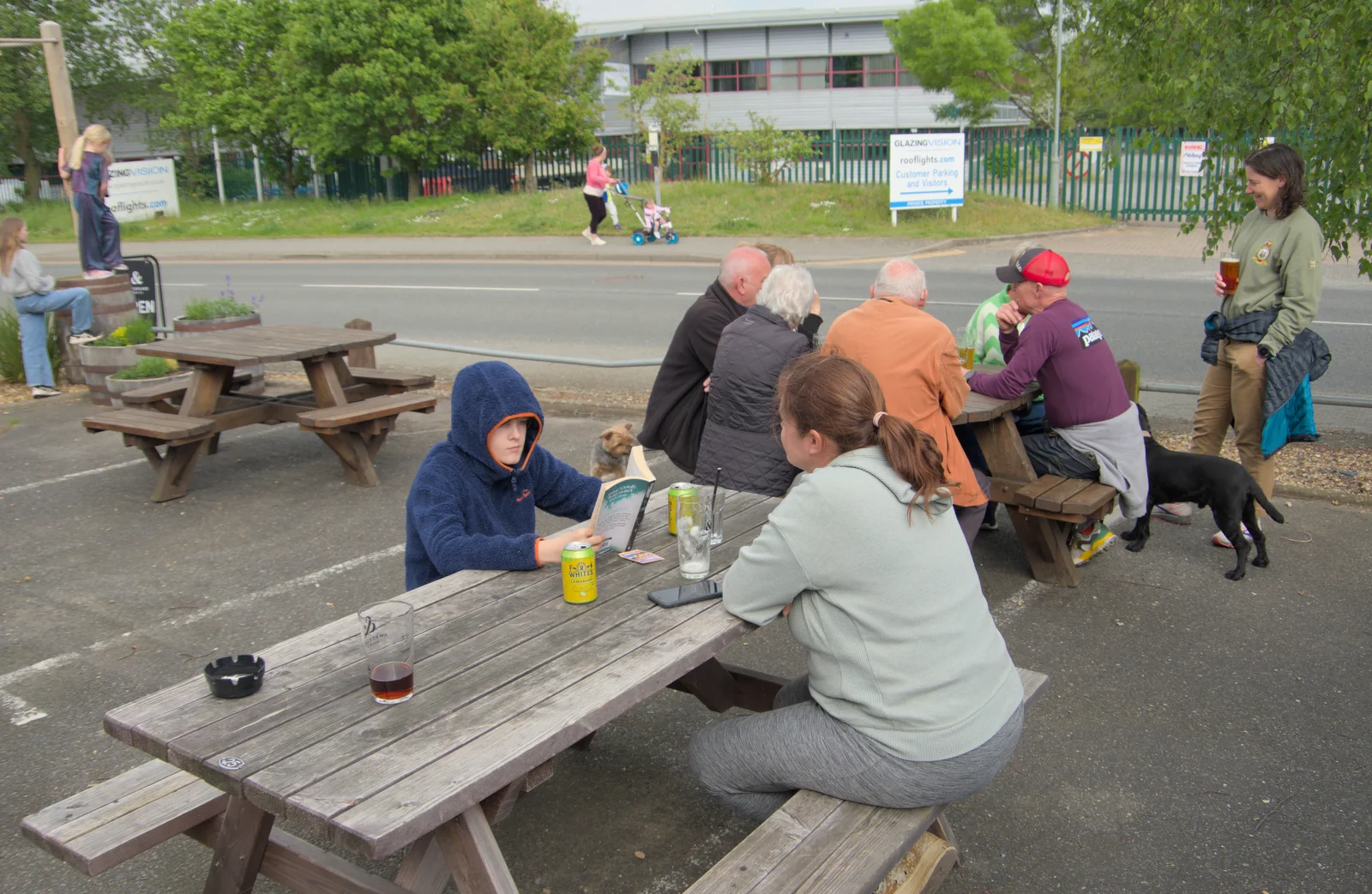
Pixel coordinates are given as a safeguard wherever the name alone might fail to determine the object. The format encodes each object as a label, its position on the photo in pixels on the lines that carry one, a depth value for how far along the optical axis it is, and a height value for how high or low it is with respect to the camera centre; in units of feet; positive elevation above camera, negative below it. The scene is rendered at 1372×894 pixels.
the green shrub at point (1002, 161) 86.69 +0.72
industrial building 162.50 +16.12
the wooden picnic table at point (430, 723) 7.33 -3.82
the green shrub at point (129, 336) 30.12 -3.64
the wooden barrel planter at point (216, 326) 28.78 -3.37
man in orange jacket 15.70 -2.58
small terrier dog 19.45 -4.65
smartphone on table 10.27 -3.76
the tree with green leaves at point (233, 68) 114.52 +13.14
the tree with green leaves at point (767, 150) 86.99 +2.17
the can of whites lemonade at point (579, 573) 10.22 -3.50
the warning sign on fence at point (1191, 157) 74.49 +0.48
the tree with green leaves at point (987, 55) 108.99 +11.41
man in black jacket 18.85 -3.04
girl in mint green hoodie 8.74 -3.47
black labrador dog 17.75 -5.18
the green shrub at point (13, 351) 32.96 -4.30
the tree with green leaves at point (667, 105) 102.58 +7.05
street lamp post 83.61 +1.39
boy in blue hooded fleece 11.16 -3.11
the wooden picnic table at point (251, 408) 22.22 -4.37
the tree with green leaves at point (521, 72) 106.42 +10.88
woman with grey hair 16.51 -3.01
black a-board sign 38.04 -2.80
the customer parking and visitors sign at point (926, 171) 74.74 +0.16
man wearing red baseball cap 17.42 -3.36
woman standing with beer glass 18.75 -2.31
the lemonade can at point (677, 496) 11.71 -3.29
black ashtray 8.55 -3.63
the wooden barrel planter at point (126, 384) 26.23 -4.28
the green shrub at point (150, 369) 27.02 -4.07
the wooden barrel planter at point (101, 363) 29.76 -4.29
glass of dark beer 8.48 -3.53
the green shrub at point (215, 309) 29.92 -3.00
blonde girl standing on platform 35.27 -0.06
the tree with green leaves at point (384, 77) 105.19 +10.67
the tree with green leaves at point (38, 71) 122.11 +14.82
